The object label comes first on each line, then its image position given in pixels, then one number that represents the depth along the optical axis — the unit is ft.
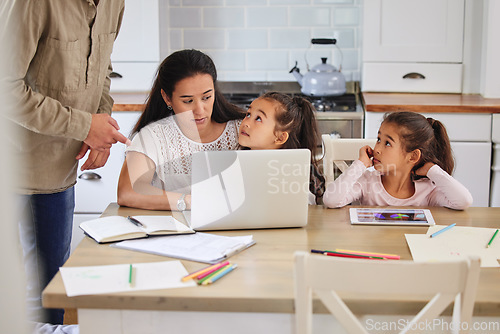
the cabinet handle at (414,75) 10.83
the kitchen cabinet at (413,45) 10.58
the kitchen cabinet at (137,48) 10.50
